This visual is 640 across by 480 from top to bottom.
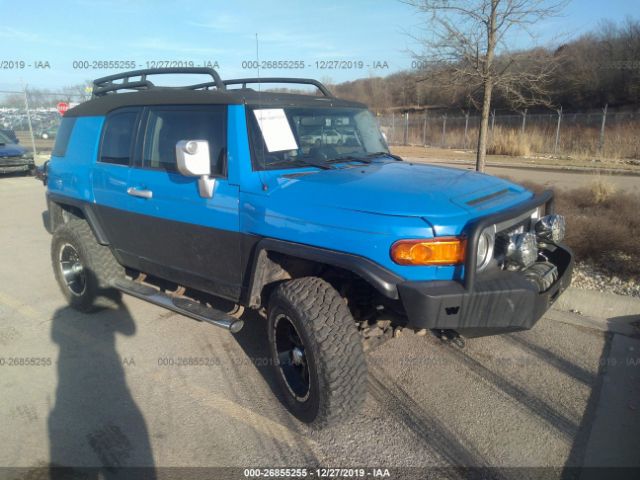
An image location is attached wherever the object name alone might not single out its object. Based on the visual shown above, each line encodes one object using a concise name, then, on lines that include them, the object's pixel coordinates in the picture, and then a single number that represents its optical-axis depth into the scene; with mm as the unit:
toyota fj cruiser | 2697
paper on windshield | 3451
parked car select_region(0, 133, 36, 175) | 14969
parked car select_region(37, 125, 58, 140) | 29453
